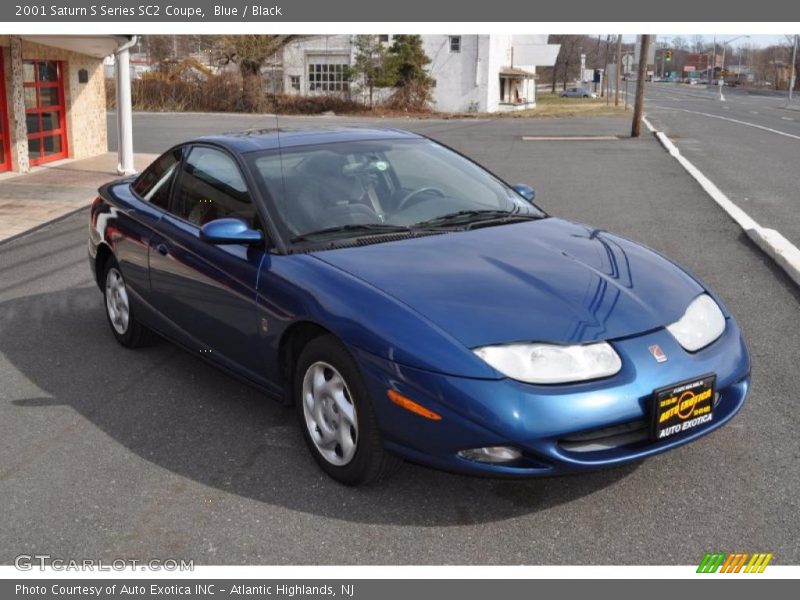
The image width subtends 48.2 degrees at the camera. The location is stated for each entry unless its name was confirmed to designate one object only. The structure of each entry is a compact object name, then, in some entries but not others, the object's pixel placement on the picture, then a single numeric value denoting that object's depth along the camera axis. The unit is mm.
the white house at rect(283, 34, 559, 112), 51219
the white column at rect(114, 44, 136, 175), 16234
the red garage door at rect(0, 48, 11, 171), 16359
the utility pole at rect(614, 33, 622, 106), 51112
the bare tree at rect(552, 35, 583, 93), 116312
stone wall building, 16438
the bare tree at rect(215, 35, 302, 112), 48438
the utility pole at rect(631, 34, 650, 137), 26438
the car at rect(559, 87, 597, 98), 91375
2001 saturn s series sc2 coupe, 3393
